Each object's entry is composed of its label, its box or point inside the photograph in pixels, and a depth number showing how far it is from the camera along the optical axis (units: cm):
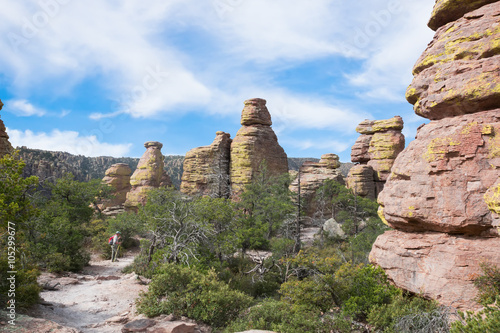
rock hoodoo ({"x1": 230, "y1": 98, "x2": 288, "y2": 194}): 3528
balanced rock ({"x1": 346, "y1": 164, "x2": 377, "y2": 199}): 3603
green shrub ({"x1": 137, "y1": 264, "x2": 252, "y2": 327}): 924
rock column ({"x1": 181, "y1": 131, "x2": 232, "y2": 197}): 3700
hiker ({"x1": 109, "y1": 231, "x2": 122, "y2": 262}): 1980
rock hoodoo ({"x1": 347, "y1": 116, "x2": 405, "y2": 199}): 3644
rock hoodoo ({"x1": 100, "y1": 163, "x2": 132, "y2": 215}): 4597
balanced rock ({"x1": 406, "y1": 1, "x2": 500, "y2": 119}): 948
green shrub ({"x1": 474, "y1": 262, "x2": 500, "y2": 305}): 791
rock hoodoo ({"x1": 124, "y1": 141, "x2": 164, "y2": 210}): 3931
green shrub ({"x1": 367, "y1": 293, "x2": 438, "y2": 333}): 871
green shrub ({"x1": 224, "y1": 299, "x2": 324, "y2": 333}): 841
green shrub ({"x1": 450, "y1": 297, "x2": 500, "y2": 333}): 636
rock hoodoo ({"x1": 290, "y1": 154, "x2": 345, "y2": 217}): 3600
